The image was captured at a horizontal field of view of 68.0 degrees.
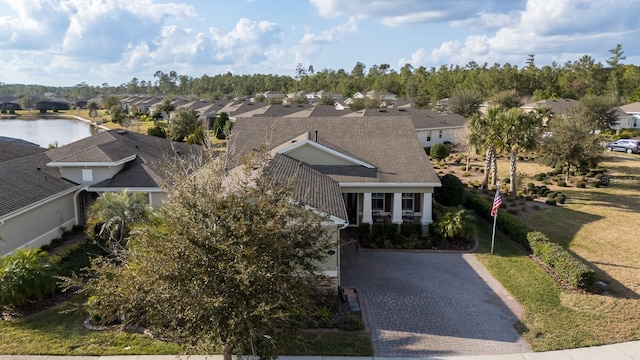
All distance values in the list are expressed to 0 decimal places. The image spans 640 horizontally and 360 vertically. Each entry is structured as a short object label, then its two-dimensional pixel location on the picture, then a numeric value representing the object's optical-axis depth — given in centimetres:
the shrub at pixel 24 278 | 1452
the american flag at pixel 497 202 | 2053
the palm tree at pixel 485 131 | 2970
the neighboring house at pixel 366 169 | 2245
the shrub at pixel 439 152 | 4397
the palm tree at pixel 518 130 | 2864
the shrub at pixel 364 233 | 2195
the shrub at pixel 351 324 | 1392
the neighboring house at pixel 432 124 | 5172
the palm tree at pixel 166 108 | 8633
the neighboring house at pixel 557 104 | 6902
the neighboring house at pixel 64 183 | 1956
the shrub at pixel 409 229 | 2272
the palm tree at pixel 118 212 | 1788
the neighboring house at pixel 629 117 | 6531
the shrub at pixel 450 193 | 2677
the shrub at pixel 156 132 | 5377
